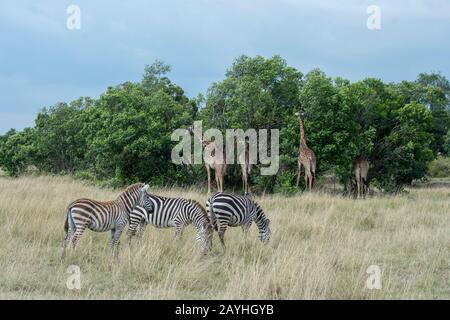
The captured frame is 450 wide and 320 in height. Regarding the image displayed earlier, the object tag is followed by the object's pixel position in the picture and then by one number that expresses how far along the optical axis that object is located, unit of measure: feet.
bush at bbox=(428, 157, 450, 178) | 127.01
